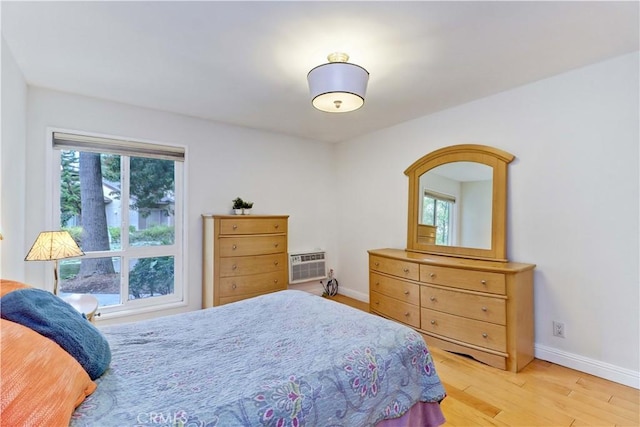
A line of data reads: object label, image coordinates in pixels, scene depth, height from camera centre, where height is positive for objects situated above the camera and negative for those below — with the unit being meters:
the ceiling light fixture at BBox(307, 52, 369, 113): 1.96 +0.87
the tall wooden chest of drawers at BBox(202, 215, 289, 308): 3.29 -0.49
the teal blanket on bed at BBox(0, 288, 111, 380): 1.09 -0.42
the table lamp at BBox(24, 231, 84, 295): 2.11 -0.25
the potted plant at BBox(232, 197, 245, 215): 3.65 +0.09
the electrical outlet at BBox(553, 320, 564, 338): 2.50 -0.95
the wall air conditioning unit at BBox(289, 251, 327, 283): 4.27 -0.76
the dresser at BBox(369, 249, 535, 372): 2.41 -0.80
